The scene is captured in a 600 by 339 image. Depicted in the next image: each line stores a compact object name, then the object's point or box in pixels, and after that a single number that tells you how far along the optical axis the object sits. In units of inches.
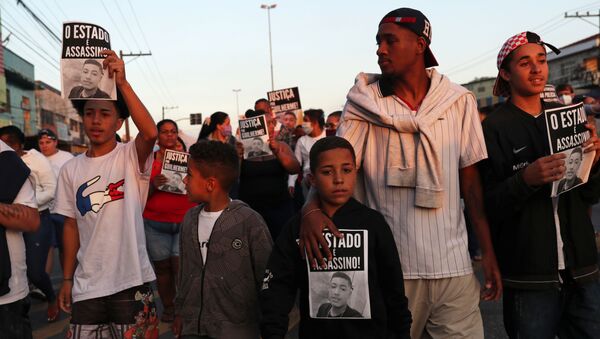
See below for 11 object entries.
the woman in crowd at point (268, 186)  255.9
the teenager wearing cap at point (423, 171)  109.5
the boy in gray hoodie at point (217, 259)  126.3
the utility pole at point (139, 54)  1904.5
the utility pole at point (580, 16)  1902.1
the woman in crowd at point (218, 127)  294.8
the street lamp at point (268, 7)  2000.5
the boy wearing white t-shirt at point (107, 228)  137.5
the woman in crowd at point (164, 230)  238.5
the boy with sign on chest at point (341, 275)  103.5
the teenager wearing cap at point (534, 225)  114.9
